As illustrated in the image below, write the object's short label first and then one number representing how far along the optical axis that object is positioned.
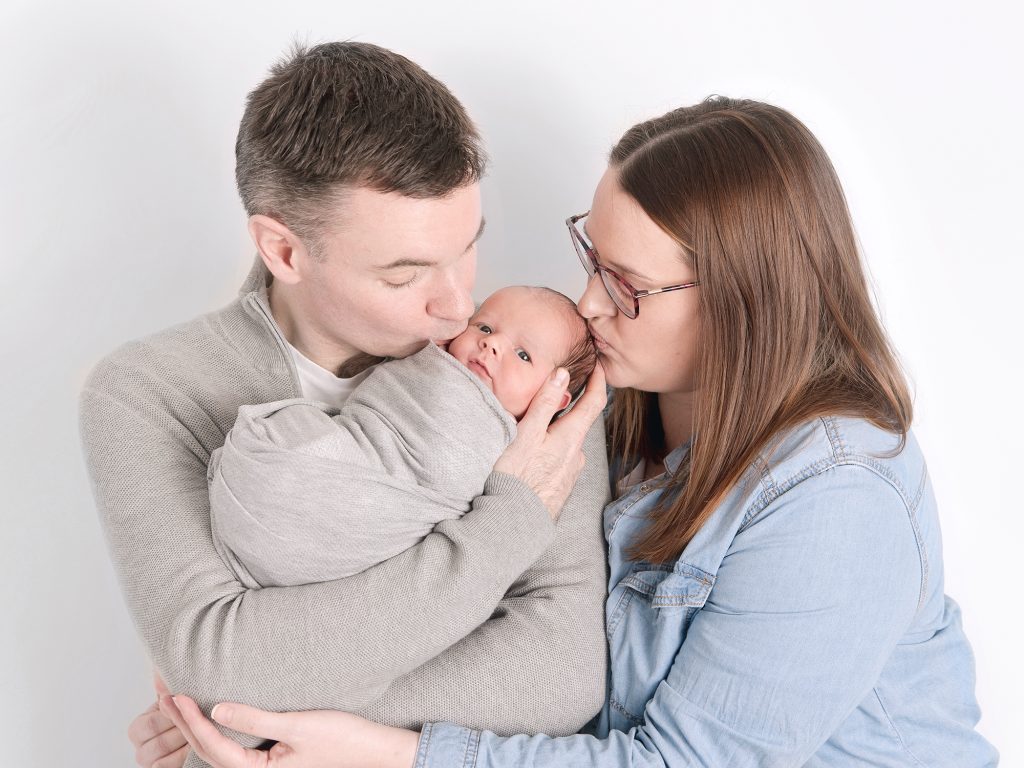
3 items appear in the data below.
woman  0.80
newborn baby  0.77
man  0.77
